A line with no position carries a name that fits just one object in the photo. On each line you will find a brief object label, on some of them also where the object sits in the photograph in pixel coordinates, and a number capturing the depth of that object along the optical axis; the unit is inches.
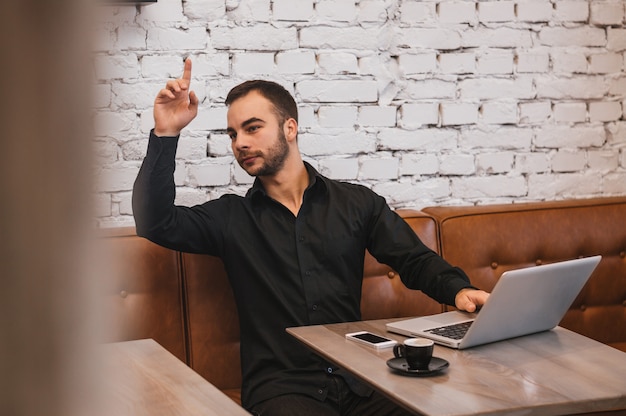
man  89.6
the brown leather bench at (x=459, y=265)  99.8
